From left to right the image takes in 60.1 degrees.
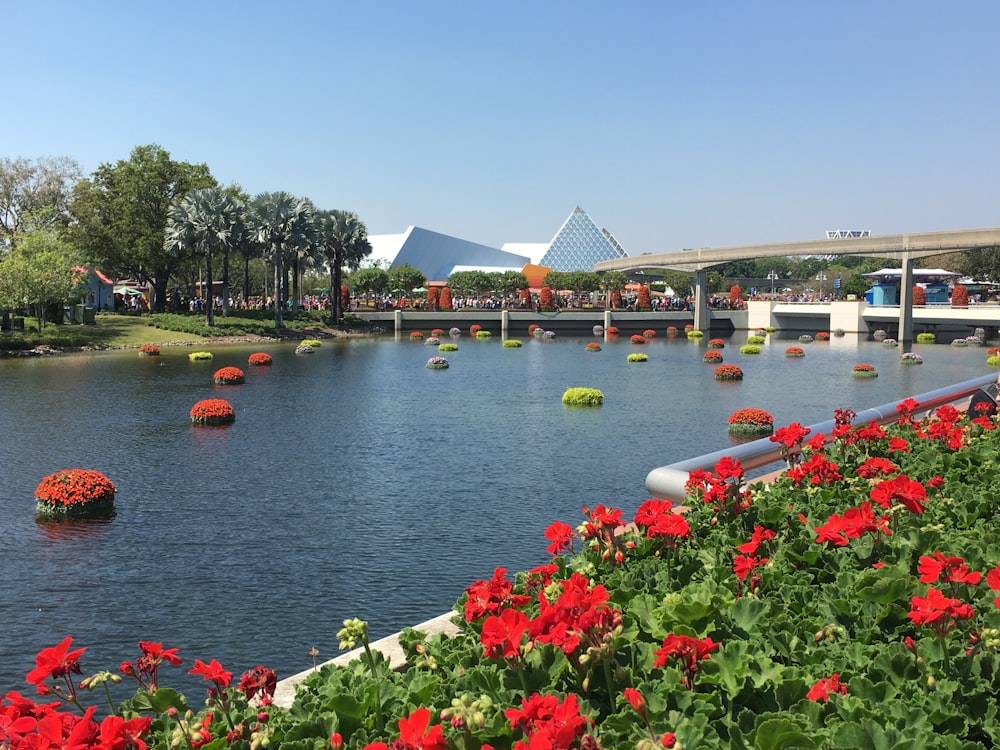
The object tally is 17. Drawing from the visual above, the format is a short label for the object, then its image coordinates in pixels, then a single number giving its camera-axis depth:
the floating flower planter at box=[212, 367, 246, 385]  37.59
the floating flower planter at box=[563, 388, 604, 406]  31.36
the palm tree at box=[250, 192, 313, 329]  69.94
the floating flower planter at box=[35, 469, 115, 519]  15.99
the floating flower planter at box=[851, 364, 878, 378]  41.41
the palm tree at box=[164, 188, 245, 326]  67.56
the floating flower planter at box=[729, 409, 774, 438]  24.88
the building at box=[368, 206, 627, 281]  144.38
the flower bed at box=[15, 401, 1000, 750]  3.47
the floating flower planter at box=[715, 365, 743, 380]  40.07
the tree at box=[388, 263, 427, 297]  108.12
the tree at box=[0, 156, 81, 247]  74.31
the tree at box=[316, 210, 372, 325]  80.75
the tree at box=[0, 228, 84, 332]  54.84
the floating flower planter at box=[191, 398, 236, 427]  26.58
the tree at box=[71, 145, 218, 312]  69.69
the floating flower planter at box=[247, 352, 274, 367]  47.94
